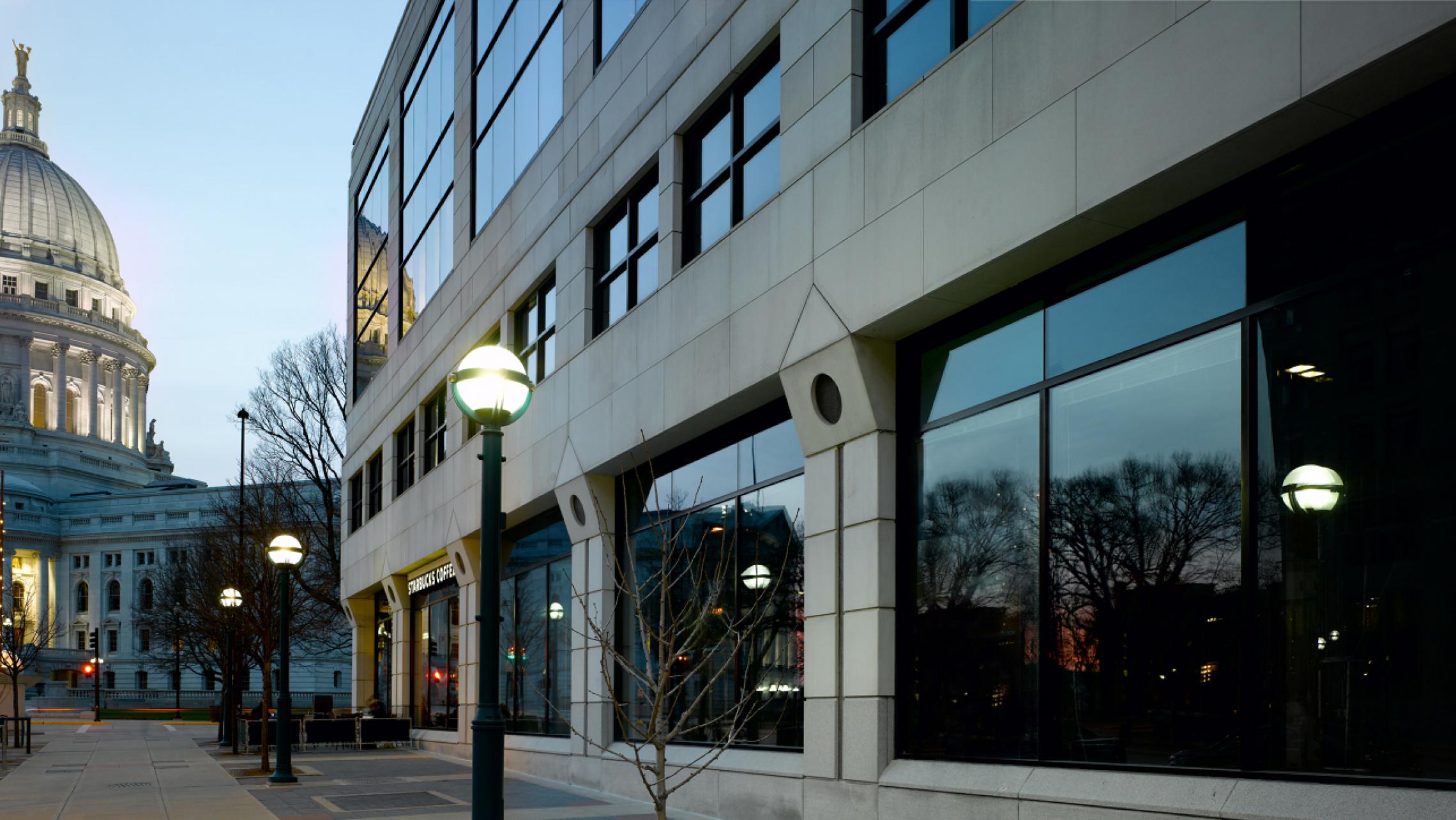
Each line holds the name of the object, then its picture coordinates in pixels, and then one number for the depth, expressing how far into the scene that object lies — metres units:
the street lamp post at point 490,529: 8.48
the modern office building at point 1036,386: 7.96
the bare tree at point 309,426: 51.78
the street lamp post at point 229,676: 33.56
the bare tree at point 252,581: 39.28
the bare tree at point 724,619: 14.96
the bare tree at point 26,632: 49.34
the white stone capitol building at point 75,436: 138.25
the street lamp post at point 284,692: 21.70
